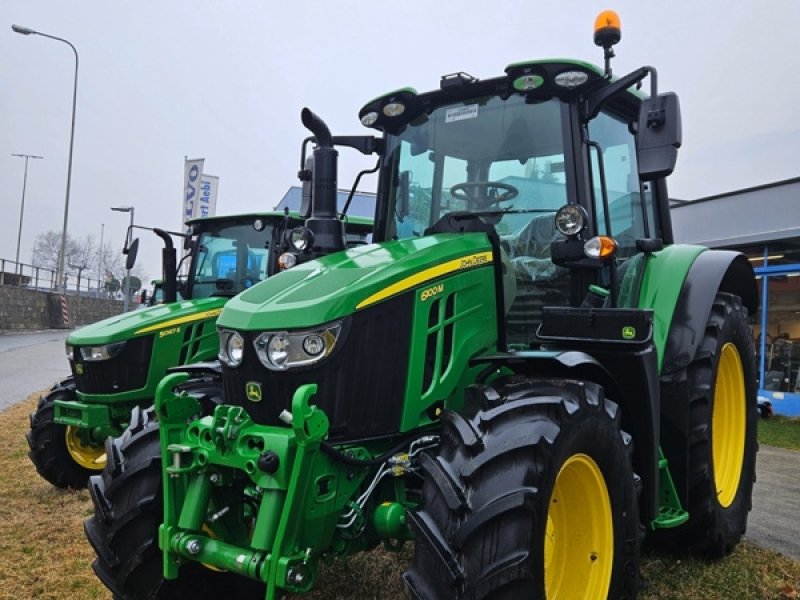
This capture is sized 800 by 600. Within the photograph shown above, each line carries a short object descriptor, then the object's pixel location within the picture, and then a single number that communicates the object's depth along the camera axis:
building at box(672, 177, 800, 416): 11.52
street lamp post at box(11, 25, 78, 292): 20.77
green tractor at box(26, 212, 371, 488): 5.98
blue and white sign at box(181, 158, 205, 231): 17.66
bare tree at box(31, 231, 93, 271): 56.12
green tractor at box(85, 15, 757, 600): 2.37
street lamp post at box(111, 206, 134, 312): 7.90
